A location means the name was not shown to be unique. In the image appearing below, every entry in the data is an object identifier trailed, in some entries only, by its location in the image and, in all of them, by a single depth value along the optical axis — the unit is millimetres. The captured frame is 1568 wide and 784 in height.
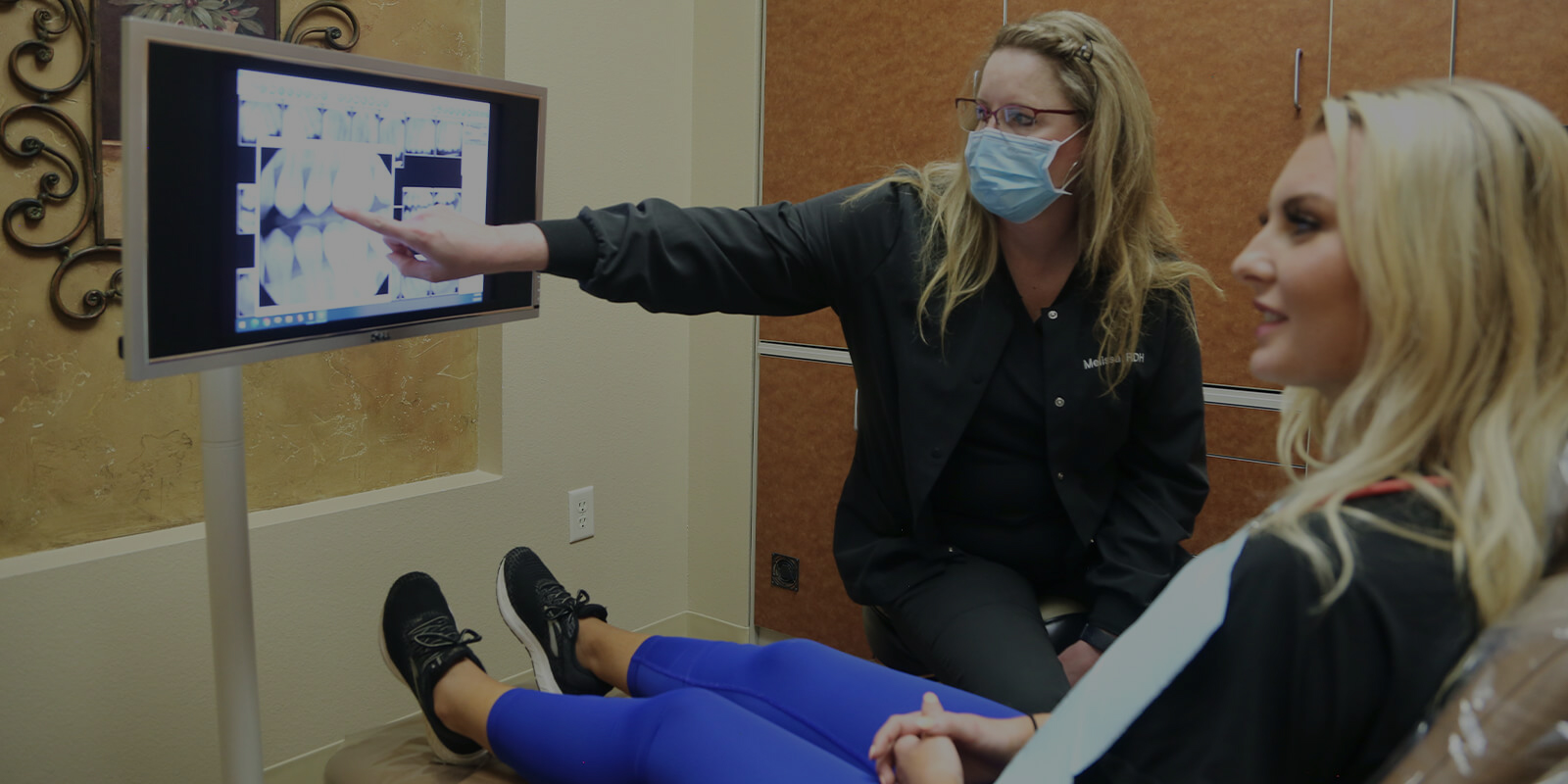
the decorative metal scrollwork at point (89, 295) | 1891
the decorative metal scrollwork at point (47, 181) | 1811
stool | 1775
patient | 789
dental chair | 719
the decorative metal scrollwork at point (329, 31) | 2152
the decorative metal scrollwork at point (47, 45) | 1810
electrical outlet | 2787
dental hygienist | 1684
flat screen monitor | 1202
